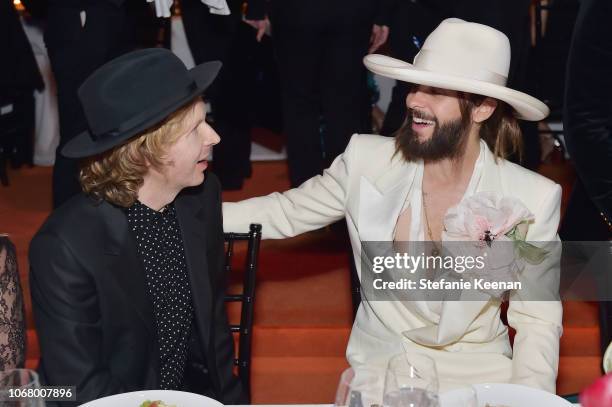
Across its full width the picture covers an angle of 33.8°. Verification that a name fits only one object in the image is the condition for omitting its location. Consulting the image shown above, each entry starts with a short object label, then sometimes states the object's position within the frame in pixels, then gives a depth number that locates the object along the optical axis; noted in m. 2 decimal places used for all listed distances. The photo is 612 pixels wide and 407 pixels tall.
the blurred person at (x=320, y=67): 4.42
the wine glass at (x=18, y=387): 1.74
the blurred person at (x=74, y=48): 4.15
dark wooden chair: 2.66
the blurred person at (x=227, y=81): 5.21
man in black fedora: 2.40
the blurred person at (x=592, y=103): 2.88
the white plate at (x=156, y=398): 2.05
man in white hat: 2.74
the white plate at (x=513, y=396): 2.04
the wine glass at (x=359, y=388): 1.76
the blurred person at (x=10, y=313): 2.41
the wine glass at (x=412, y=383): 1.77
